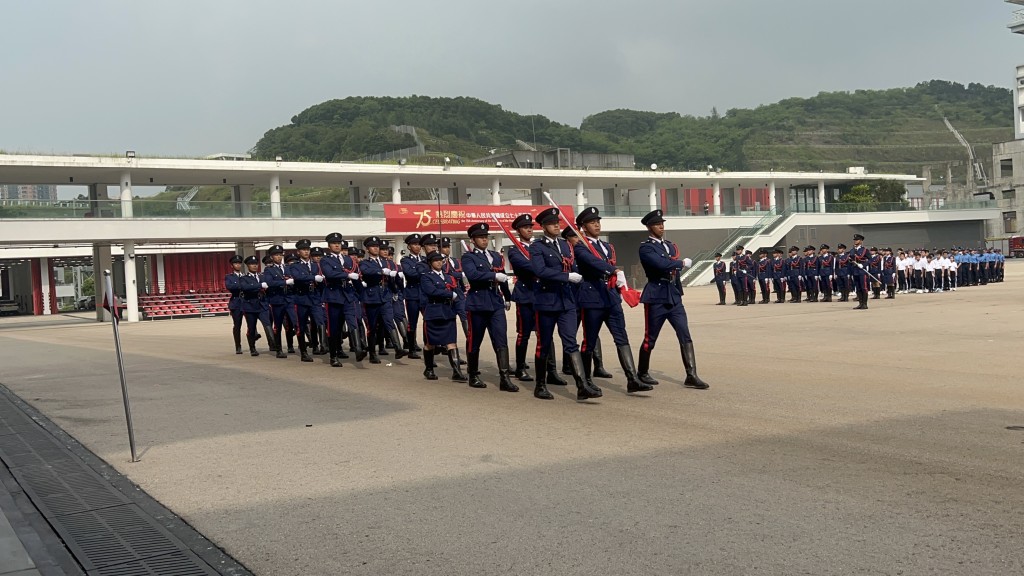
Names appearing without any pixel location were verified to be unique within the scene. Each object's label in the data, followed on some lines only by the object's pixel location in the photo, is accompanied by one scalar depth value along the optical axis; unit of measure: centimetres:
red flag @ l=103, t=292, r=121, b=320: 779
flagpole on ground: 723
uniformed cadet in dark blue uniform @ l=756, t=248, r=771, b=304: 3019
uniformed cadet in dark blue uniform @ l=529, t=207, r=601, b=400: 969
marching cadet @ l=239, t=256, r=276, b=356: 1716
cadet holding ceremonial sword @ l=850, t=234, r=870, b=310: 2314
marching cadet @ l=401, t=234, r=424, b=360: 1428
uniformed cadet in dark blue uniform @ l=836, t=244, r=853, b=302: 2689
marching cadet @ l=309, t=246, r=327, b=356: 1523
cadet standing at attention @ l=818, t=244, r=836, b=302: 2812
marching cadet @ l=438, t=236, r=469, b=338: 1233
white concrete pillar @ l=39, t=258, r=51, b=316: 5797
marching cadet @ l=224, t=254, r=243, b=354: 1738
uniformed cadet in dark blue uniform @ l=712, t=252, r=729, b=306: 3047
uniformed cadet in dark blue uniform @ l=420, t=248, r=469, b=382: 1179
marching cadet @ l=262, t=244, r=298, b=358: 1617
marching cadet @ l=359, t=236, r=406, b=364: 1428
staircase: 5025
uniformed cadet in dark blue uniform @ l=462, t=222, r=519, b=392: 1084
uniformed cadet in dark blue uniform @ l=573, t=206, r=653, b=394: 988
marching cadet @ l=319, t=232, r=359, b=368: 1421
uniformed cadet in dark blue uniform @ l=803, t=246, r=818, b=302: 2880
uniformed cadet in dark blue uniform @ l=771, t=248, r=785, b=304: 2988
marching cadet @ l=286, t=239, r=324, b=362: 1528
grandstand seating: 4284
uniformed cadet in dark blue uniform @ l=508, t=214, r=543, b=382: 1051
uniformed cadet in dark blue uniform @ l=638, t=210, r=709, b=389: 1011
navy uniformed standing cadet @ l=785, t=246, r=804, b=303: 2927
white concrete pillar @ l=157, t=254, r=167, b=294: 5594
